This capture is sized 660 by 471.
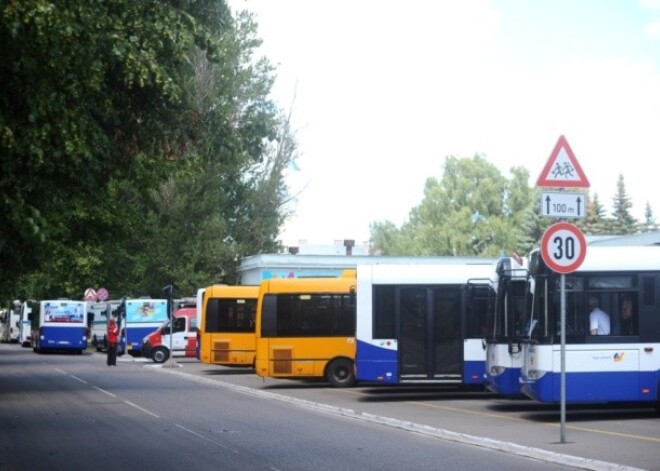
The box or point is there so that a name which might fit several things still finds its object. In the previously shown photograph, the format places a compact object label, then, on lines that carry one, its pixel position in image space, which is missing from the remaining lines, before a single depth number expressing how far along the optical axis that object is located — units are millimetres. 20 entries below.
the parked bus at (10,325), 97312
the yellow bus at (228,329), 41125
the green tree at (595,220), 109250
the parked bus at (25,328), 85750
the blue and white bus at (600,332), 21094
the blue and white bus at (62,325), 67062
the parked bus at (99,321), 71000
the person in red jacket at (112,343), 48784
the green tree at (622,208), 114562
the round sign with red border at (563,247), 16953
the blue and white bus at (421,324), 28156
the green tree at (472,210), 98812
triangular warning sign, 16734
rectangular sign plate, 16703
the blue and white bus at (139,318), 62844
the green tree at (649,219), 117069
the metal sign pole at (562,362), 16727
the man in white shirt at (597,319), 21562
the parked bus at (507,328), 22703
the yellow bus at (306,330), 32938
